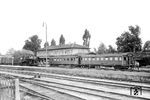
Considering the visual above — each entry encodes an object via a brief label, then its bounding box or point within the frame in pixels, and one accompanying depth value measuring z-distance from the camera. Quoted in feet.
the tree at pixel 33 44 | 326.94
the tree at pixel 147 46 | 203.27
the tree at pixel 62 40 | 305.14
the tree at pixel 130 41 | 195.61
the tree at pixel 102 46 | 322.18
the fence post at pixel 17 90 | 17.42
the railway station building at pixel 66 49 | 221.46
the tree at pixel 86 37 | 279.49
